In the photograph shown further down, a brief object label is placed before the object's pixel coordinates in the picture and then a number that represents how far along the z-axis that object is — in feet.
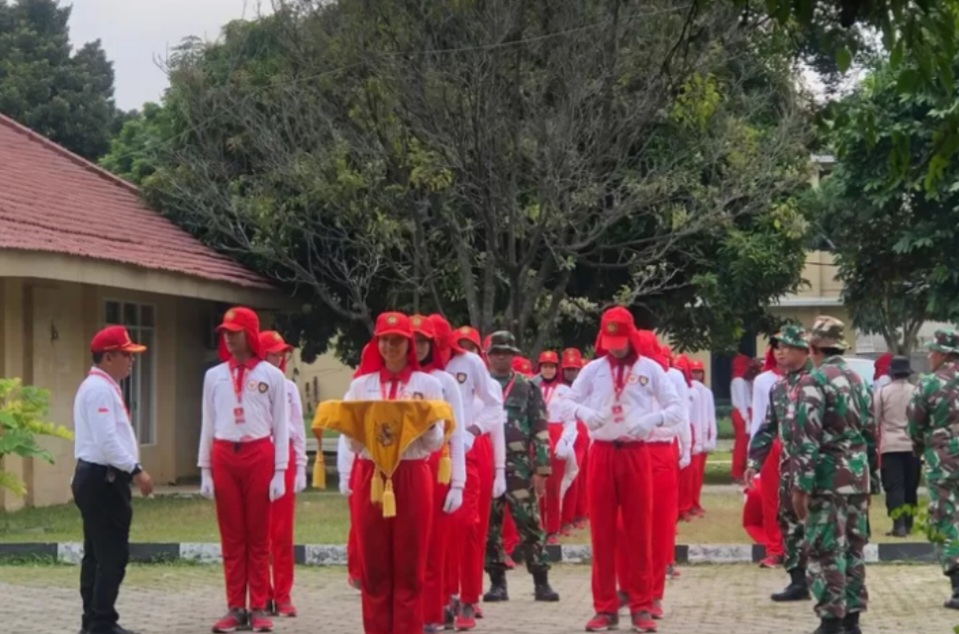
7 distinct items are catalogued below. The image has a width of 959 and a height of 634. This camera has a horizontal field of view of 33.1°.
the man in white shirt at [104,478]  33.65
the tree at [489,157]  65.21
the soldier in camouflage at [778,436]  39.04
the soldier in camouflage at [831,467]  32.09
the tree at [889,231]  75.87
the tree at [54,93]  156.46
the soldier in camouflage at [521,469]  41.34
